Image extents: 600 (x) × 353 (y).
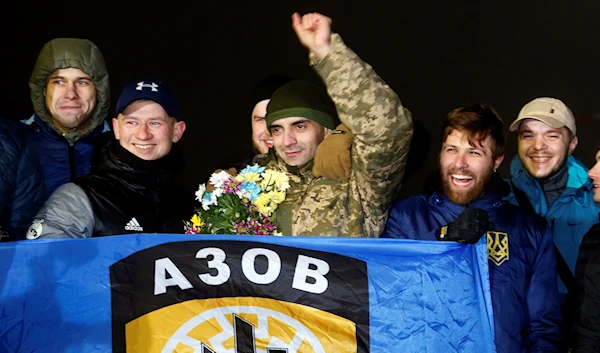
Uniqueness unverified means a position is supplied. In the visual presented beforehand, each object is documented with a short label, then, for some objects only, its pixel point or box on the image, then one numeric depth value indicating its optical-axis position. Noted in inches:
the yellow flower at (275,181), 131.0
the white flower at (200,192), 132.2
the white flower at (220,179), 129.7
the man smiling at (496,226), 124.8
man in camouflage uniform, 120.9
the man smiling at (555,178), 150.9
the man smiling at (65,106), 154.1
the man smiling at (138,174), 134.6
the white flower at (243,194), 128.5
